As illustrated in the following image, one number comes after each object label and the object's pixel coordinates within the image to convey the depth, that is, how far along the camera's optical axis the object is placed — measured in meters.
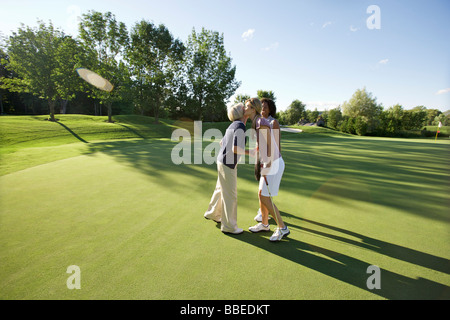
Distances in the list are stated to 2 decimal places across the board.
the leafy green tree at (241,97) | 59.38
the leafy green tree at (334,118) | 65.31
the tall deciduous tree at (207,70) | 38.72
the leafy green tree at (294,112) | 76.56
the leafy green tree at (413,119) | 53.62
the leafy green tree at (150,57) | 33.28
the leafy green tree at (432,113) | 98.07
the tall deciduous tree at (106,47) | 28.73
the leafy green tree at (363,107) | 59.25
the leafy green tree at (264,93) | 62.28
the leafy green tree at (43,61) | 26.91
